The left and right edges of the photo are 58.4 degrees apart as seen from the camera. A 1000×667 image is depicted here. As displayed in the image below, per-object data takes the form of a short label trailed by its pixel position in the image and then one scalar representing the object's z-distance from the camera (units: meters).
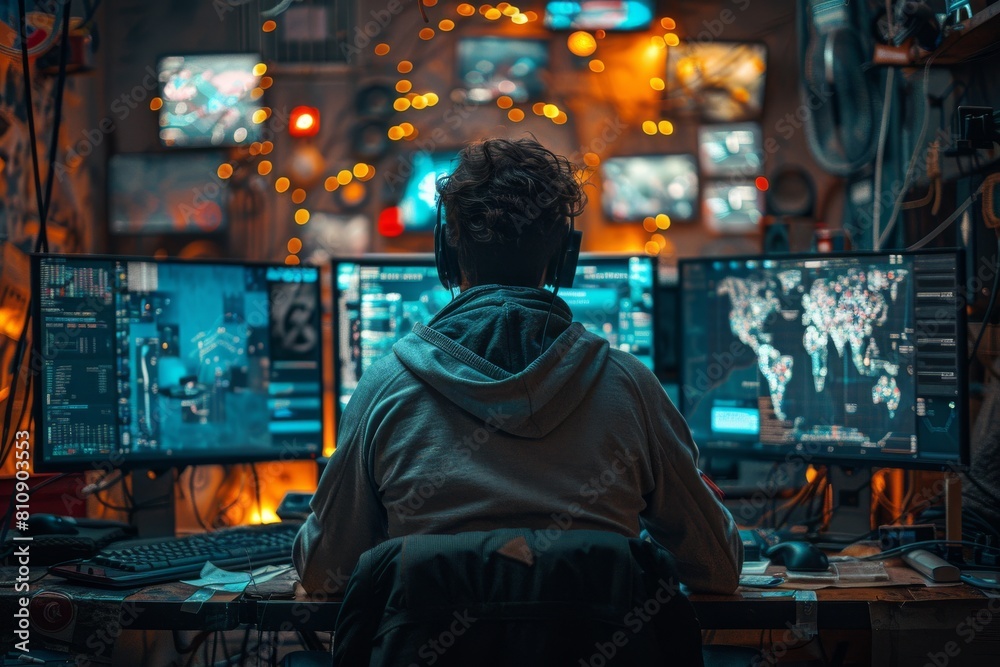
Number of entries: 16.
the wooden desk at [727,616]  1.33
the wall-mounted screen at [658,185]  3.50
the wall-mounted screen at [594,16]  3.50
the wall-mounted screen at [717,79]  3.47
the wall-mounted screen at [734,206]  3.48
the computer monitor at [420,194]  3.49
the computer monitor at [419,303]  2.09
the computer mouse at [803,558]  1.52
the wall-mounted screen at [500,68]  3.51
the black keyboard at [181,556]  1.49
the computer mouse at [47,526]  1.72
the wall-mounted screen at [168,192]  3.46
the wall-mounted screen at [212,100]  3.45
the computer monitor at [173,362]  1.76
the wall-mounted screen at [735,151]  3.48
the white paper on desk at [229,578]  1.47
